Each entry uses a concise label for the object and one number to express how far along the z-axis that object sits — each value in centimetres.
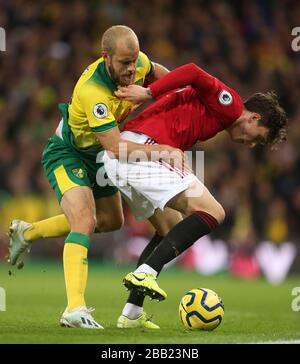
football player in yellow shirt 1264
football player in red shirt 1236
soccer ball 1256
